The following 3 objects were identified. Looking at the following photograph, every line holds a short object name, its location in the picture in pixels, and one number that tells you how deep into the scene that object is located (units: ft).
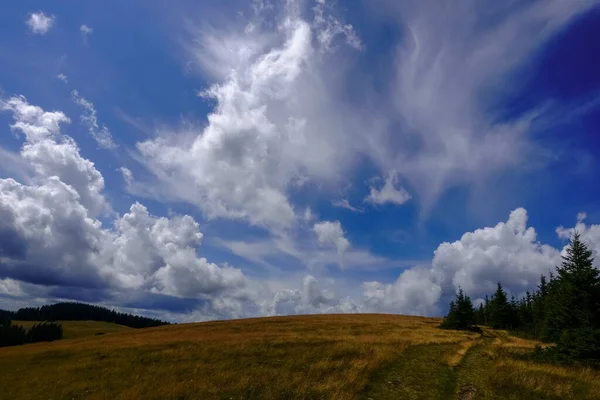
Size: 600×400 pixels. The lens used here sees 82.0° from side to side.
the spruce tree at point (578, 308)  76.38
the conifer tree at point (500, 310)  240.94
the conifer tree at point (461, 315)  195.00
